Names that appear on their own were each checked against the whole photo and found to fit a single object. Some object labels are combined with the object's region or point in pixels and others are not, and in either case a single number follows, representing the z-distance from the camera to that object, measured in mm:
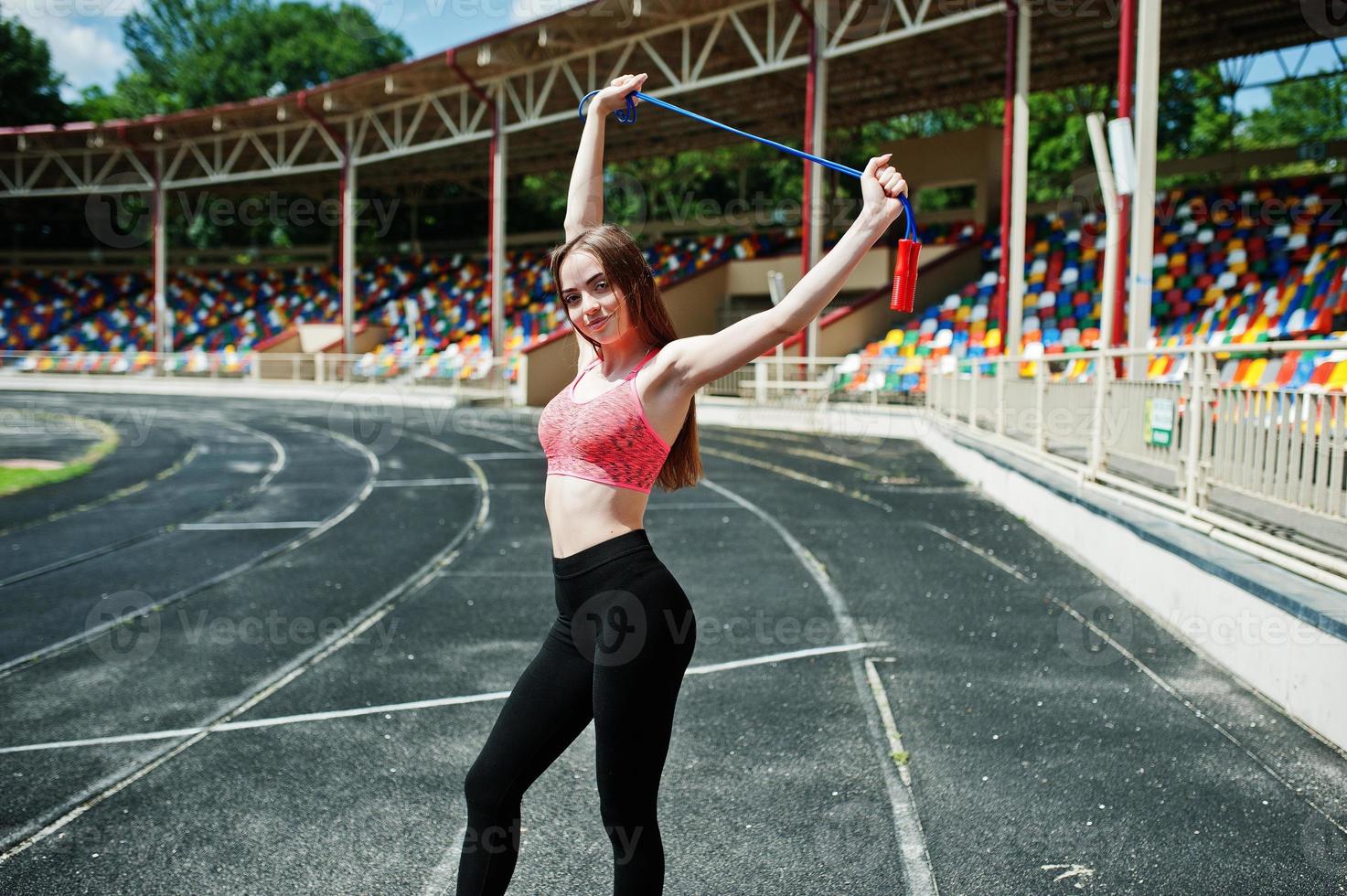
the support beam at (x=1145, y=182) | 13086
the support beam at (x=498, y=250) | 30500
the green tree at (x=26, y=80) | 50812
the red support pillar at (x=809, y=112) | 22641
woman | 2186
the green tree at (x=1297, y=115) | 53844
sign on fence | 7078
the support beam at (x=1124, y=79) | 14852
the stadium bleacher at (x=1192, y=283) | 19812
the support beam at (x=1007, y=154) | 20359
